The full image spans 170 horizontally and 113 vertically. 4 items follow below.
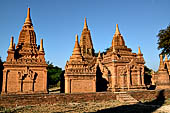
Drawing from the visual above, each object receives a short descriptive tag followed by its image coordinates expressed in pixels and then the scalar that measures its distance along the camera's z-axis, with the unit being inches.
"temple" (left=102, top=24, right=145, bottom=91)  1075.9
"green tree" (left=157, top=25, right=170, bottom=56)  1227.2
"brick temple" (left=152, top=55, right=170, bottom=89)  1080.2
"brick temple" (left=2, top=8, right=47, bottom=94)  934.4
